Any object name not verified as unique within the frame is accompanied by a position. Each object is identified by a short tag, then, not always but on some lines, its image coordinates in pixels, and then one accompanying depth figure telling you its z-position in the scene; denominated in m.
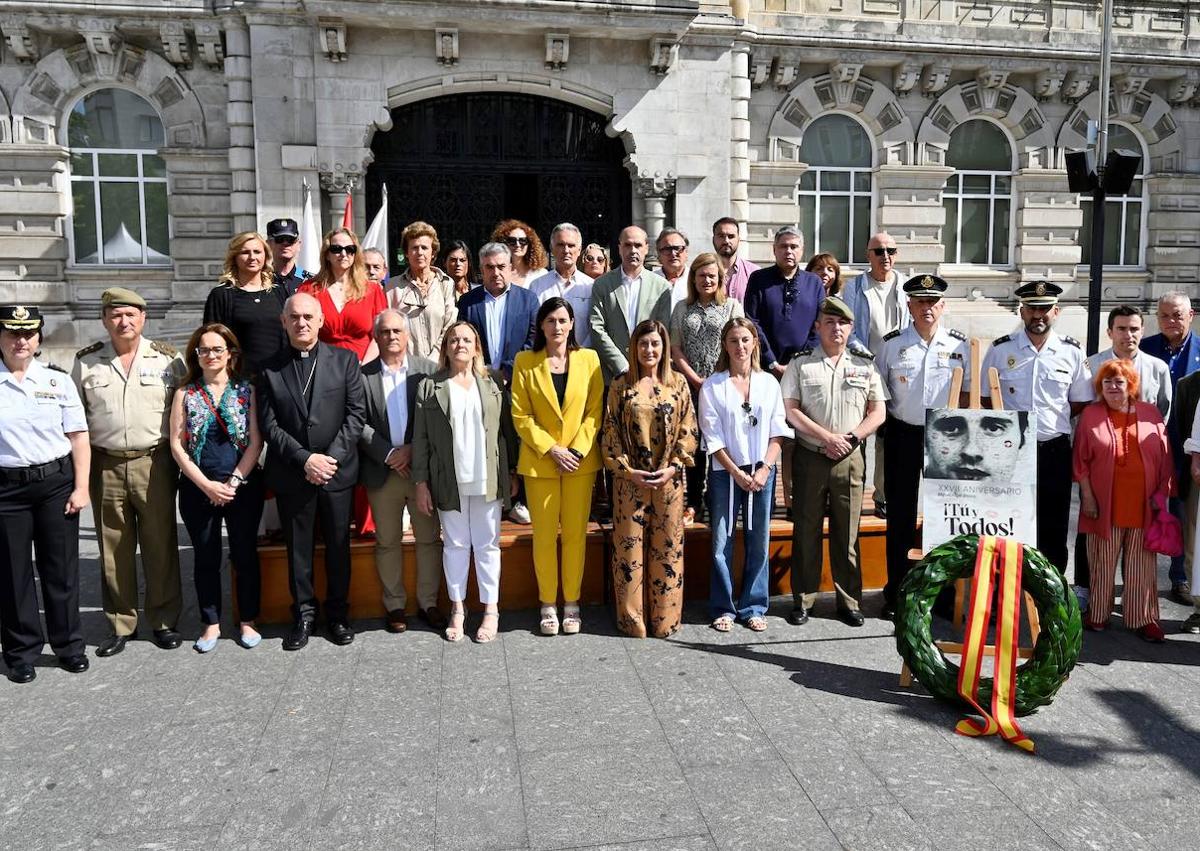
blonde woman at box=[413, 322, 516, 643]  5.38
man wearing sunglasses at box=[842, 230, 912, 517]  6.91
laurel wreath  4.42
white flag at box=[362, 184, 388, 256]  9.07
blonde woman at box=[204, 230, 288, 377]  5.66
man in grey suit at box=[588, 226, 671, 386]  6.28
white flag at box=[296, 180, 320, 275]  8.76
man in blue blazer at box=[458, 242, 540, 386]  6.17
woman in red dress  5.95
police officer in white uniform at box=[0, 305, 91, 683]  4.83
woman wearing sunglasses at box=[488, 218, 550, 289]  6.96
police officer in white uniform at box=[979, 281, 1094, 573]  5.62
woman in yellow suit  5.45
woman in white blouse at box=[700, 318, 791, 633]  5.54
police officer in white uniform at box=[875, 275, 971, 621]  5.63
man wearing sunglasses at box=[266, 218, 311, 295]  6.34
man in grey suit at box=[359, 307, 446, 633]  5.53
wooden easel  4.78
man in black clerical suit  5.24
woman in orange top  5.46
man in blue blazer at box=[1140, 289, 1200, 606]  6.11
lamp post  12.11
